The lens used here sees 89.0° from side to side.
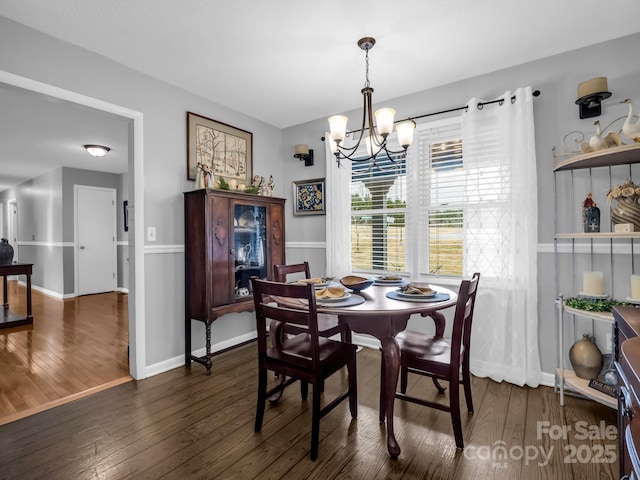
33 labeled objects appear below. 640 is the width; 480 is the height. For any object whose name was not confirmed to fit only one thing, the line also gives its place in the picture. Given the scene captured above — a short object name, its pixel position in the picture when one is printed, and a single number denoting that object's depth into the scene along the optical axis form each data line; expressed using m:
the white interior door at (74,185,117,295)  6.08
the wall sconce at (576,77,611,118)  2.13
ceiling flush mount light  4.59
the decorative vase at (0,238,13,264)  4.14
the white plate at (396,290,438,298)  1.80
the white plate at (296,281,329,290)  2.12
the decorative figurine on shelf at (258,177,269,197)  3.38
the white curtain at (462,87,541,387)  2.43
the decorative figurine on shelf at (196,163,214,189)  2.83
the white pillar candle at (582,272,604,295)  2.14
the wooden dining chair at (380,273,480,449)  1.65
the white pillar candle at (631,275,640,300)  1.96
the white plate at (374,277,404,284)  2.34
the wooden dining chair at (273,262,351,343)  2.24
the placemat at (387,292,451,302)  1.75
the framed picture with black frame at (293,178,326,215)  3.63
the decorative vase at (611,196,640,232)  1.95
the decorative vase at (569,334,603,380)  2.12
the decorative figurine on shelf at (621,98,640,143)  1.87
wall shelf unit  2.08
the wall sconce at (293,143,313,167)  3.57
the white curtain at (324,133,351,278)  3.39
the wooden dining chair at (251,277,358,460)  1.63
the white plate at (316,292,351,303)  1.72
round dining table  1.60
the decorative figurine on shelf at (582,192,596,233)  2.15
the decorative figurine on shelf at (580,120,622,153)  1.97
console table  4.01
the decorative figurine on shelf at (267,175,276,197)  3.44
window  2.87
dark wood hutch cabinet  2.71
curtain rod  2.45
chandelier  1.95
